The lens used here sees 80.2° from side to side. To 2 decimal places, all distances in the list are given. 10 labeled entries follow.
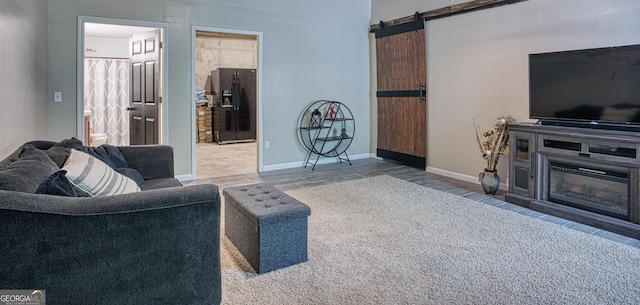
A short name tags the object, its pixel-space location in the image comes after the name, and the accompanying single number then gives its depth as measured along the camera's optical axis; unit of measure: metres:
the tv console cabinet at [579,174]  3.11
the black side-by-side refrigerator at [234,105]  9.20
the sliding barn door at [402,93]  5.75
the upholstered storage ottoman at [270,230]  2.36
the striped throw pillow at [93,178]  1.82
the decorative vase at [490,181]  4.30
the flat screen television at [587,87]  3.20
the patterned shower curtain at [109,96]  8.40
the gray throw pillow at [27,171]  1.50
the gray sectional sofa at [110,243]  1.34
